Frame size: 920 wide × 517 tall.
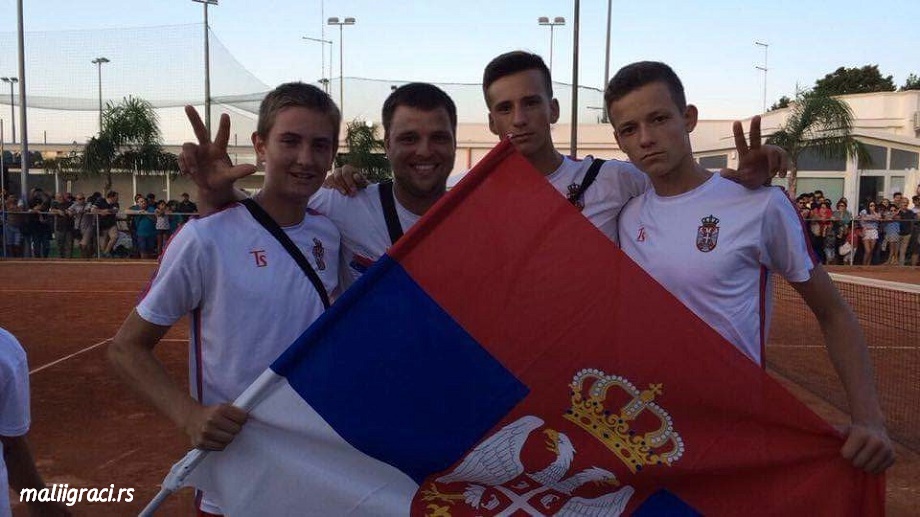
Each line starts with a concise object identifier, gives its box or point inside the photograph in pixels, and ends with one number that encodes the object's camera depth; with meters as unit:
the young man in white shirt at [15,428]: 2.49
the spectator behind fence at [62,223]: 23.17
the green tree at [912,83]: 70.88
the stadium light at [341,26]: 49.91
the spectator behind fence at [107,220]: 22.83
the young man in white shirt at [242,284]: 2.47
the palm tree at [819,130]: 27.14
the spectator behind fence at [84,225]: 22.98
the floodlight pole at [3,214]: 23.17
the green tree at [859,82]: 71.25
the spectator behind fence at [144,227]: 22.36
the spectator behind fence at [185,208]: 22.47
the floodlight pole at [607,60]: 31.78
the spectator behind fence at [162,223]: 22.08
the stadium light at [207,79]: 34.00
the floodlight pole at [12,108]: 38.98
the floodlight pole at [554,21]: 43.72
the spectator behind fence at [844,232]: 22.52
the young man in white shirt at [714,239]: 2.86
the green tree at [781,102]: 79.77
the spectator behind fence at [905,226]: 22.28
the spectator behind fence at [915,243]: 22.43
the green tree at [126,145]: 31.05
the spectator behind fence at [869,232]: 22.39
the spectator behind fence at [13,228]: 23.38
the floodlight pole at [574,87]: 23.05
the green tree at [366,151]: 38.38
